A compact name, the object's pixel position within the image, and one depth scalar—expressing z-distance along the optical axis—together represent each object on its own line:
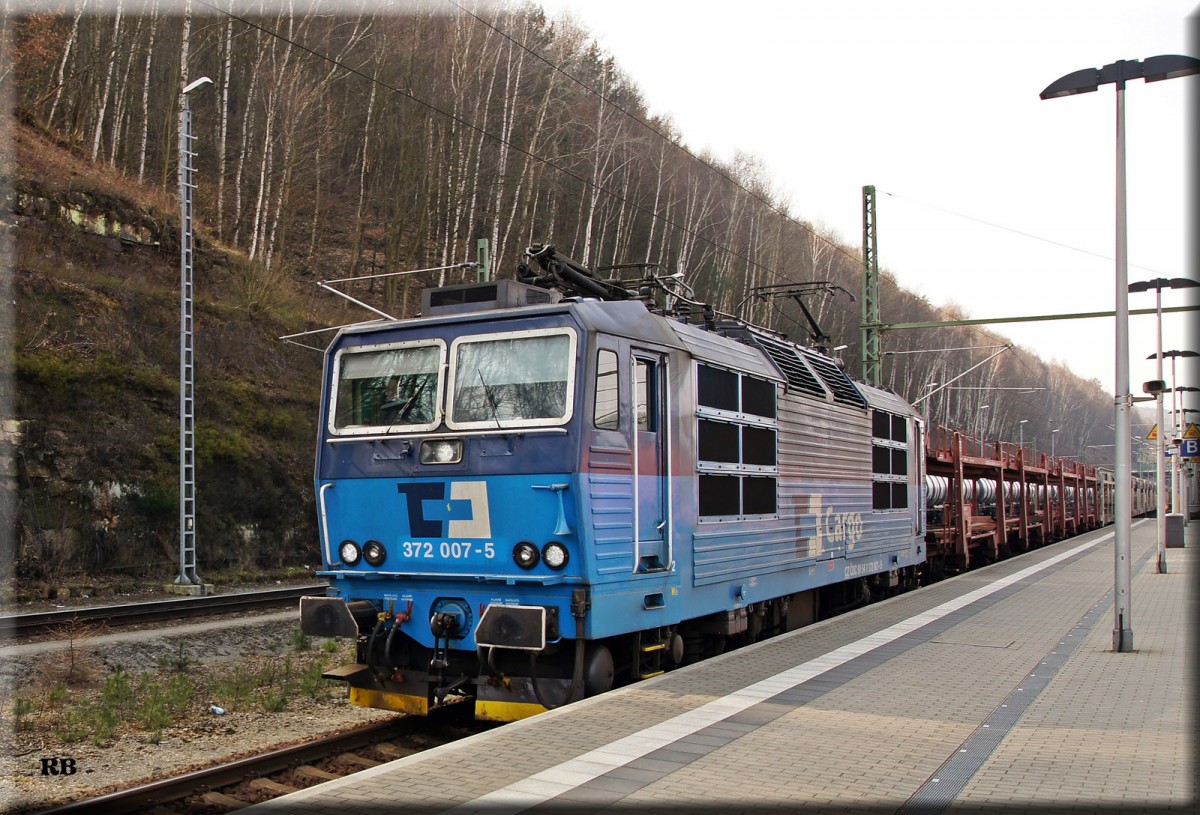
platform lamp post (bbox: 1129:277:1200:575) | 22.28
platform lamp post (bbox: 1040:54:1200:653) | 11.07
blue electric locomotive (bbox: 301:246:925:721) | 7.86
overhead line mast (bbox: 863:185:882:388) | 26.41
